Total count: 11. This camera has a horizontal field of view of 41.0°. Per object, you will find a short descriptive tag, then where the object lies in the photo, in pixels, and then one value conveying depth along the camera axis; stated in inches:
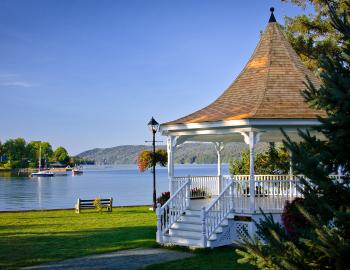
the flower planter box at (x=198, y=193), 802.8
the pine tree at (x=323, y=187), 203.2
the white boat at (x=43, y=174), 6723.4
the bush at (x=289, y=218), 514.8
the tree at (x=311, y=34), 1117.1
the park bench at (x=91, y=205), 1140.8
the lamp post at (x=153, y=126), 1045.2
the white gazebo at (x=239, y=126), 582.6
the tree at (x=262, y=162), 1128.8
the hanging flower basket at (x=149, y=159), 1338.6
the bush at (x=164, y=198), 733.9
